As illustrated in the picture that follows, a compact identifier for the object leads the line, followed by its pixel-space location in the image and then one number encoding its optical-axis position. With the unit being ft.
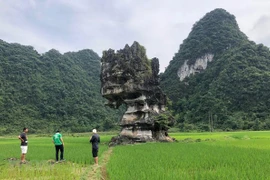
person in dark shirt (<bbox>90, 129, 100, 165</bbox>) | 24.44
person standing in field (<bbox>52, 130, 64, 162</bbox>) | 27.02
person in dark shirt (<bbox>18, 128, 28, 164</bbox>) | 26.65
